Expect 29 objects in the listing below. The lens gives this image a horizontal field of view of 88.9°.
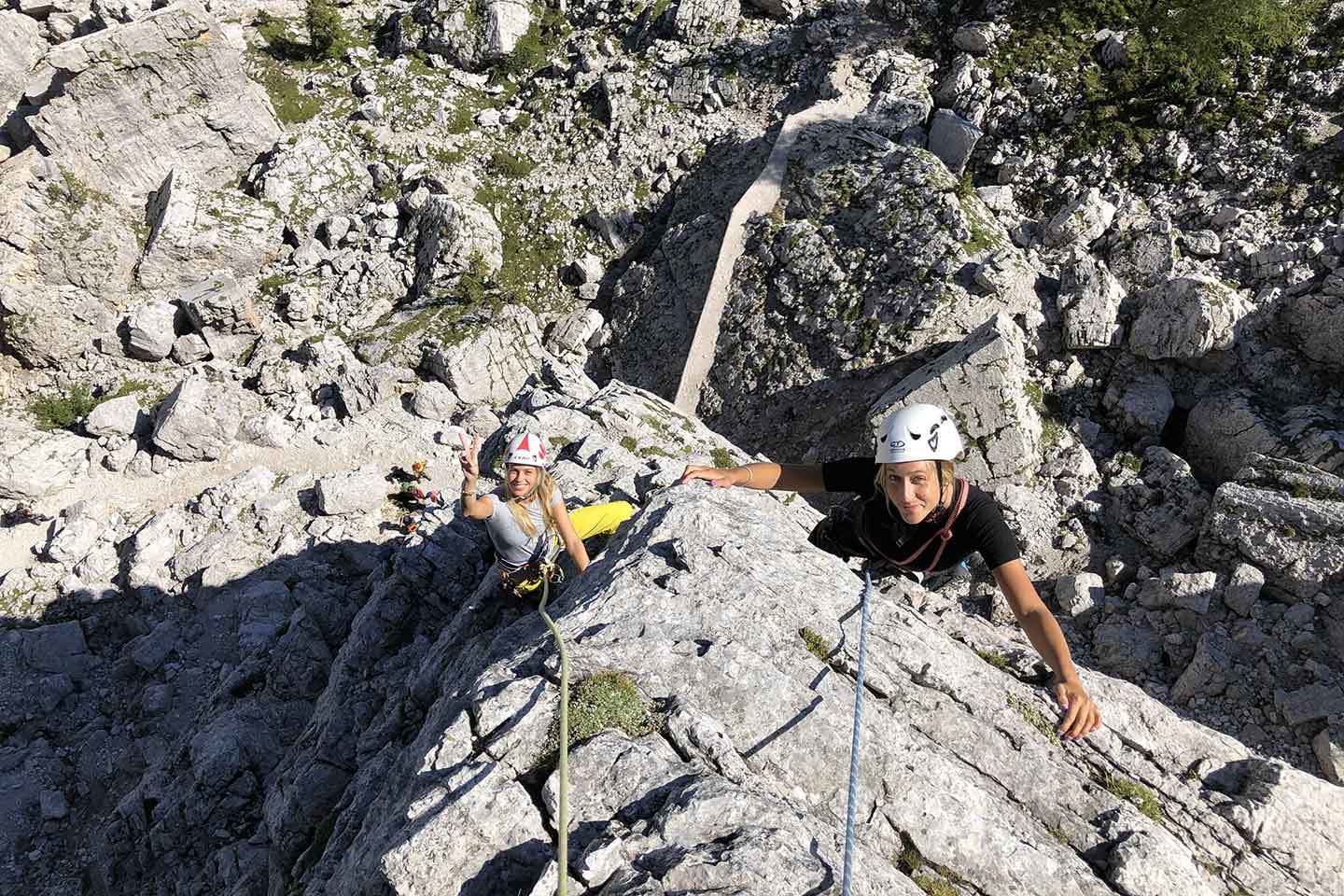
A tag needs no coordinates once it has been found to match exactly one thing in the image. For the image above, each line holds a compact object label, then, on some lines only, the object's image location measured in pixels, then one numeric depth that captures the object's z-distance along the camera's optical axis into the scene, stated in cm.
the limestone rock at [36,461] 1997
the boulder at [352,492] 1955
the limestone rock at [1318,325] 1517
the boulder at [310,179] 2645
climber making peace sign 810
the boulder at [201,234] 2466
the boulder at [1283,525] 1229
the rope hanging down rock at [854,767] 449
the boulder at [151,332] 2325
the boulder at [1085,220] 1891
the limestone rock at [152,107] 2431
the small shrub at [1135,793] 639
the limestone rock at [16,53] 2602
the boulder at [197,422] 2078
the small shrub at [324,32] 2911
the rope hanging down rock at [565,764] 466
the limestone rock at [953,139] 2227
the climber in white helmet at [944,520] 538
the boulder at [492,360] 2294
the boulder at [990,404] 1608
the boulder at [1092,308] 1719
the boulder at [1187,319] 1588
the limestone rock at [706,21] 2842
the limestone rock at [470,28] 2937
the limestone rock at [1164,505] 1460
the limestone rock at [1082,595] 1434
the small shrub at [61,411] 2183
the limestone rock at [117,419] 2162
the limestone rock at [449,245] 2516
